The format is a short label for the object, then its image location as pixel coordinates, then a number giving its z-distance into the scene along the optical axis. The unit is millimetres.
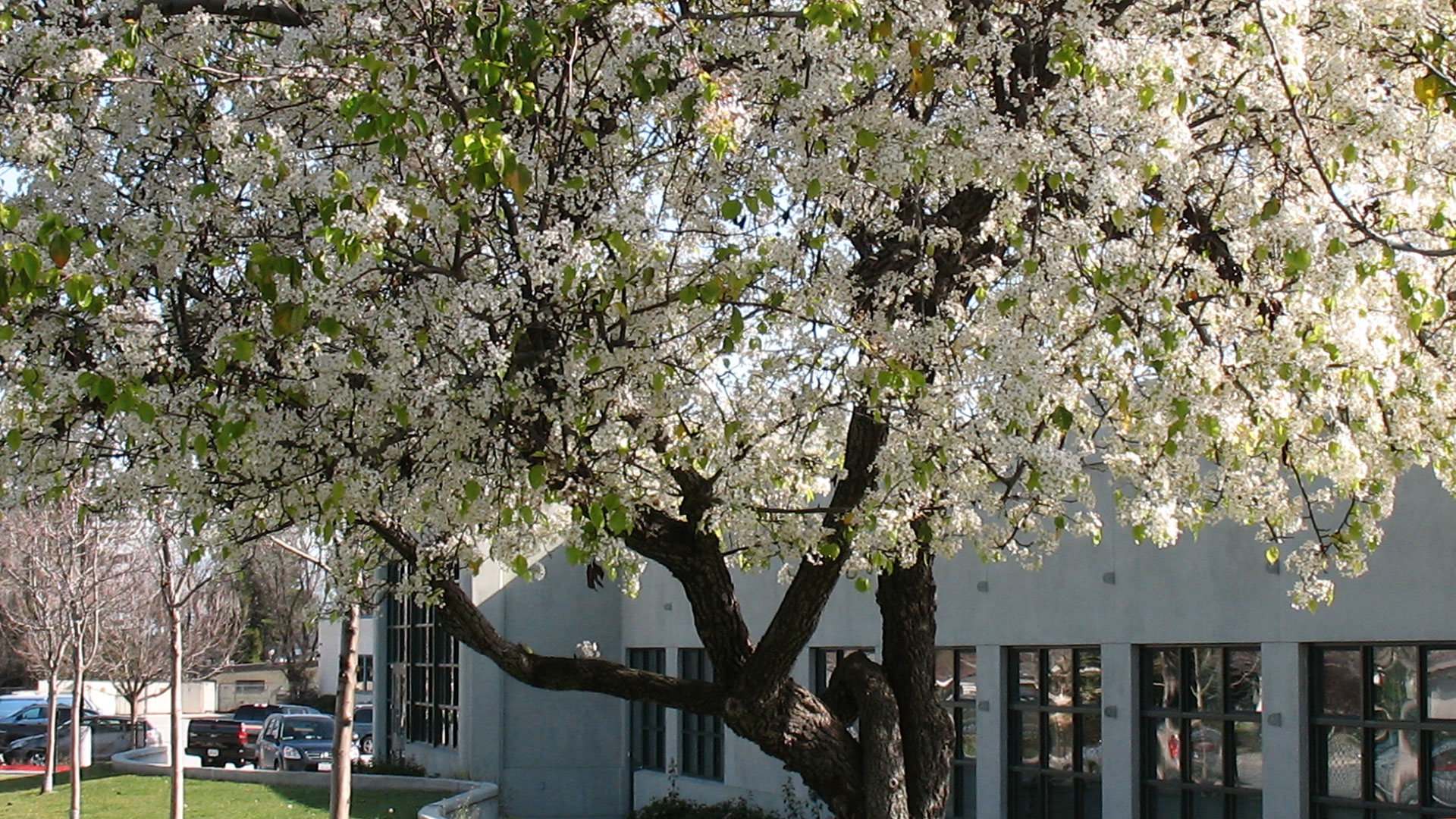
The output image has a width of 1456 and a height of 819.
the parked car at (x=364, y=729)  44125
